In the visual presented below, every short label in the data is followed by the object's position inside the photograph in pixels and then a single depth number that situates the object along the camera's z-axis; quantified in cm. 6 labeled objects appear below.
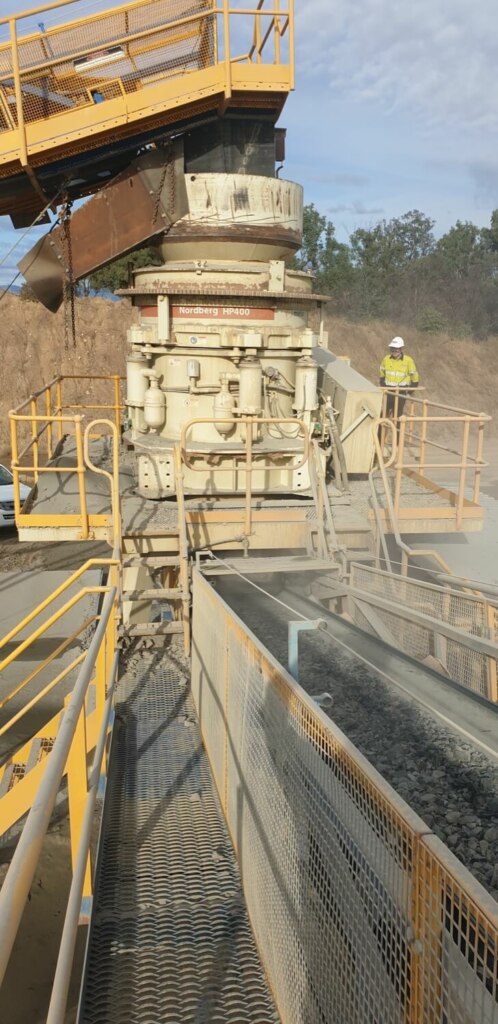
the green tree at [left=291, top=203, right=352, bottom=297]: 3769
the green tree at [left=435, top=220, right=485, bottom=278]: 4216
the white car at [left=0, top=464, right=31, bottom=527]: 1516
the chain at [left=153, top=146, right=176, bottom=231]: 819
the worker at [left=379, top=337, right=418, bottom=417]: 1151
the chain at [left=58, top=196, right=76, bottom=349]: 863
